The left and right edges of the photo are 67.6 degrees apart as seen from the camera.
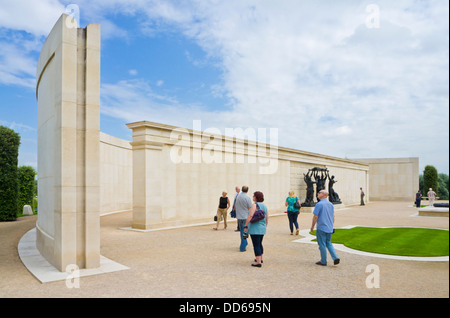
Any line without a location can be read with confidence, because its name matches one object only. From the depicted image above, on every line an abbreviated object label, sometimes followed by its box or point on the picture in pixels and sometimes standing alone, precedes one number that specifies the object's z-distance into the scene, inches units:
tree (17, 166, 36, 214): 941.2
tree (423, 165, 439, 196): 1596.9
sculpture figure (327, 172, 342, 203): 1054.4
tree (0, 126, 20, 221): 683.4
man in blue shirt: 293.9
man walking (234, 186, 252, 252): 378.2
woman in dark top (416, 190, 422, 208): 1005.8
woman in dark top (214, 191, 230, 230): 536.7
